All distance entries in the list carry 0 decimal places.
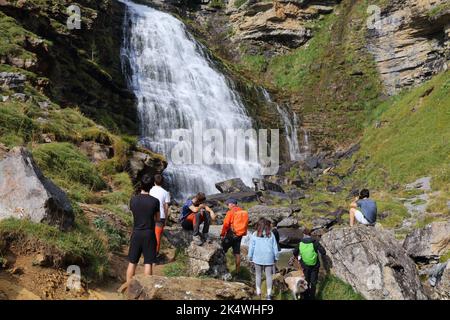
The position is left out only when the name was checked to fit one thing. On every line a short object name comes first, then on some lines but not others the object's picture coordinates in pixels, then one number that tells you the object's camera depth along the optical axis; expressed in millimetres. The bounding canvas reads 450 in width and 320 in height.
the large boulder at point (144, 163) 15148
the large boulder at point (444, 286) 8898
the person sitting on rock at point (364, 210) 9977
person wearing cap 9570
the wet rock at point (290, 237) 16031
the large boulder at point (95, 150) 14117
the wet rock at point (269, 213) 18516
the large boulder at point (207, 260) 8453
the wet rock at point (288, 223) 17641
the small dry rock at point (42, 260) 6680
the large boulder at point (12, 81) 14977
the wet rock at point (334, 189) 24000
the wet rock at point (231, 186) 23094
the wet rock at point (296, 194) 22741
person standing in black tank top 7066
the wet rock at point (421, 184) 20548
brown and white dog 8039
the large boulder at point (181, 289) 6107
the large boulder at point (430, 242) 11472
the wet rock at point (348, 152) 29641
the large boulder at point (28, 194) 7312
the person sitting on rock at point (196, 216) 9195
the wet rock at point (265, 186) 23859
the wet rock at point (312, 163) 28441
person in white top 8648
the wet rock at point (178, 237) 9867
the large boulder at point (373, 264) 7945
